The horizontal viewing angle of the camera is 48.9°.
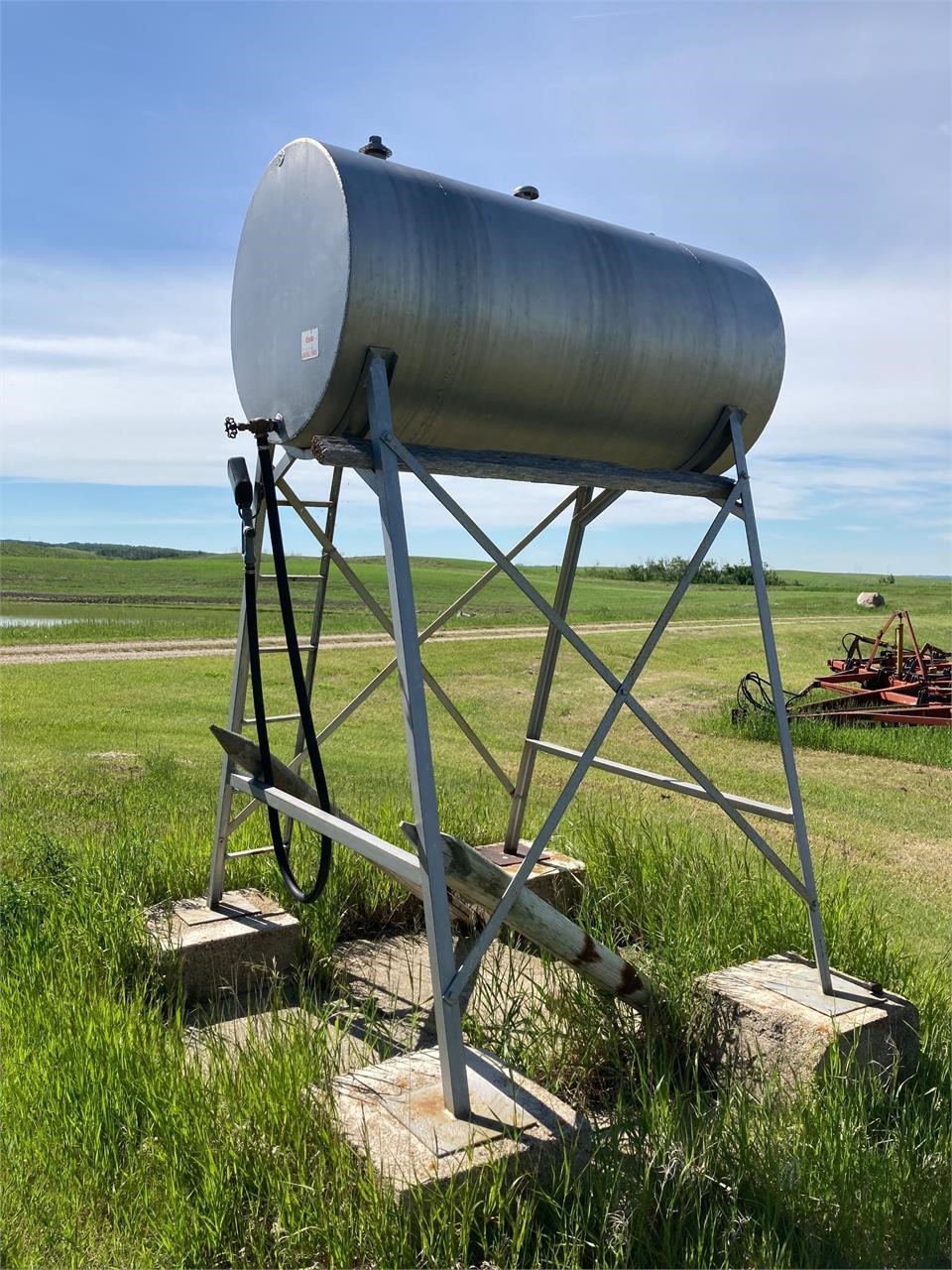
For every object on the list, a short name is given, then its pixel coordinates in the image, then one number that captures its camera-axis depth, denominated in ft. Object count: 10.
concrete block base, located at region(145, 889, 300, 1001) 19.07
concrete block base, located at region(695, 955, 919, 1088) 15.71
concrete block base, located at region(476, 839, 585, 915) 23.06
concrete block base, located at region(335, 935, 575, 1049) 16.46
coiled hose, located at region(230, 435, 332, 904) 17.75
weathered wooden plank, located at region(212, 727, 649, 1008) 15.12
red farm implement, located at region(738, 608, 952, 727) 50.85
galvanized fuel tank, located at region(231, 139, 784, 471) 15.80
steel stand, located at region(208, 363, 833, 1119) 14.52
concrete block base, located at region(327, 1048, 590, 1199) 11.93
